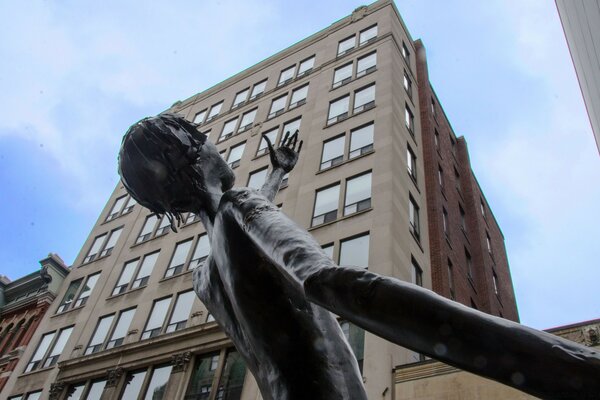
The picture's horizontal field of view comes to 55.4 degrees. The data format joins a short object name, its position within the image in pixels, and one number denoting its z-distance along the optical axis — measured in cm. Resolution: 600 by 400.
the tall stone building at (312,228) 2067
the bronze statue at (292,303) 117
